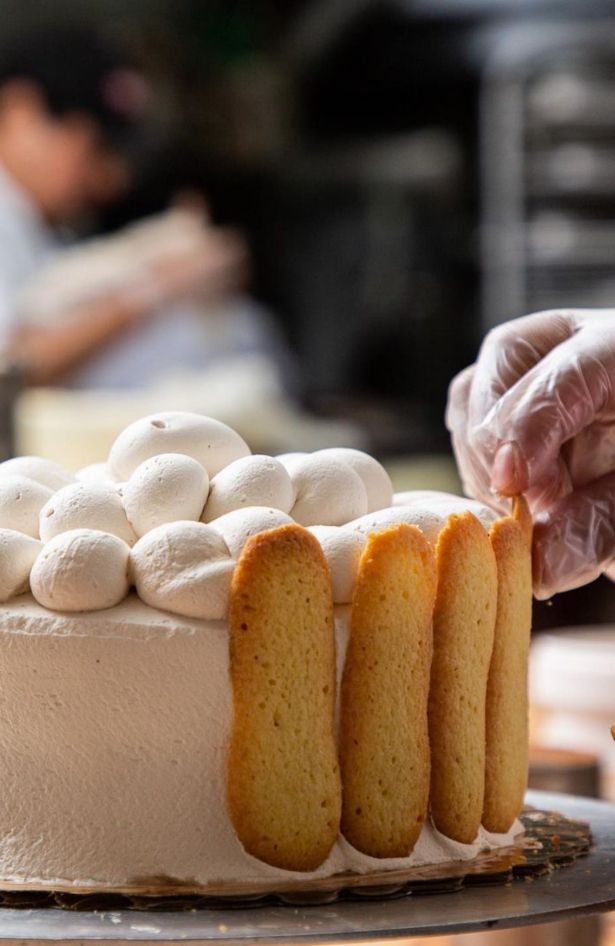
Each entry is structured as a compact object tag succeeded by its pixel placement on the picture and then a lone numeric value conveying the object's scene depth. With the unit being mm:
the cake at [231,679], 743
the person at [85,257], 4539
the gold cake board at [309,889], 721
